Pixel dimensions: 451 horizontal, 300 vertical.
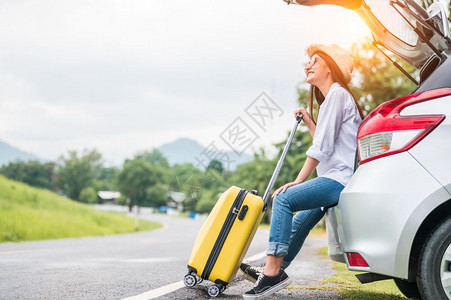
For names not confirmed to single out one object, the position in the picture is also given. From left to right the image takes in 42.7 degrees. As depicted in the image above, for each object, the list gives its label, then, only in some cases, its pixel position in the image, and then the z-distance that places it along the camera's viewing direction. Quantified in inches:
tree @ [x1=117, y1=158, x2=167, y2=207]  3966.5
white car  120.2
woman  149.9
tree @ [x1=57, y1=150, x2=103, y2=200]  4234.7
